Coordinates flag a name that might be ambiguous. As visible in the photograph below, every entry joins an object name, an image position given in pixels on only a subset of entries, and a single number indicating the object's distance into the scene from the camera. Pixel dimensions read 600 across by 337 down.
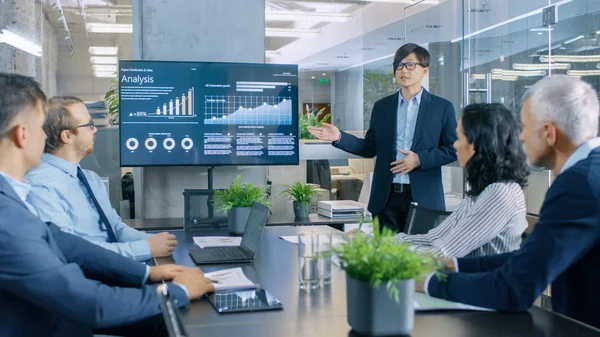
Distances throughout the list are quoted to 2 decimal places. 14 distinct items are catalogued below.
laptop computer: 2.46
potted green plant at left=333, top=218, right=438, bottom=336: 1.42
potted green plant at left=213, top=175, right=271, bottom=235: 3.21
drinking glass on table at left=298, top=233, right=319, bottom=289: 2.00
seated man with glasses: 2.56
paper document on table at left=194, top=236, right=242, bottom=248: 2.84
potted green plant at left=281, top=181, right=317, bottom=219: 4.31
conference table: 1.53
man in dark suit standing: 3.64
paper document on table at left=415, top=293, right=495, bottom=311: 1.70
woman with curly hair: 2.16
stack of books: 4.36
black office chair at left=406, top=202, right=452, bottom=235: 2.79
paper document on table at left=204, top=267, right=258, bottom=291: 1.98
